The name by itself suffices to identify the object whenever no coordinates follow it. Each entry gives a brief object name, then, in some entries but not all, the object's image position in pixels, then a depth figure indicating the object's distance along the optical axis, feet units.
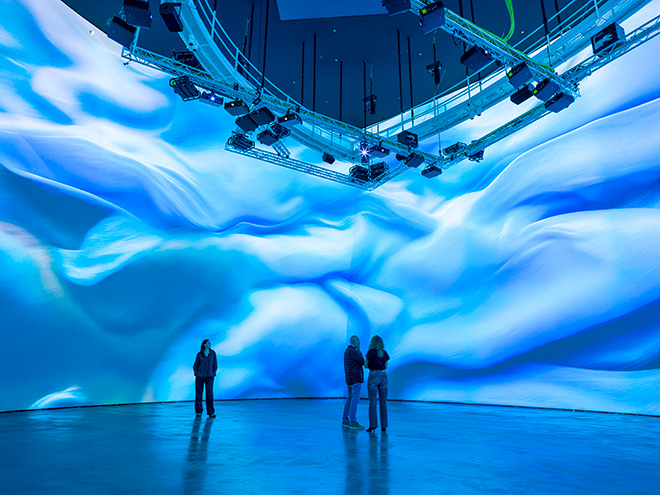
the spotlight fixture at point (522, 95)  29.22
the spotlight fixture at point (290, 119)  32.78
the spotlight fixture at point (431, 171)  39.24
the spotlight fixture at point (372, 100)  37.83
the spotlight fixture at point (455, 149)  38.72
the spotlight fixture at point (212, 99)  31.60
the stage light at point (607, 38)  25.23
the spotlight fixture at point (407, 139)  36.47
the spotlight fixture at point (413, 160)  37.65
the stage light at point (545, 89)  28.17
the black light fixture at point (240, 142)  36.20
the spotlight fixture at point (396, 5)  23.52
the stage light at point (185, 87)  29.50
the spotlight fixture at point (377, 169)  42.04
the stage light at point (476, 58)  27.07
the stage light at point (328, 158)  42.45
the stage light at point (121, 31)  25.25
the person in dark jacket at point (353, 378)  18.42
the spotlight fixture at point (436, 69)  32.81
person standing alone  22.26
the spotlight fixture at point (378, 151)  37.32
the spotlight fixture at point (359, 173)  42.45
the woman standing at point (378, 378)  17.33
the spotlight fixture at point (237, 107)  30.60
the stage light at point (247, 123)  31.58
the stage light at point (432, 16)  24.13
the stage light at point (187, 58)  28.71
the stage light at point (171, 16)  24.13
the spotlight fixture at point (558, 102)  28.99
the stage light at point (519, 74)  27.78
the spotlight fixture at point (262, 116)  31.35
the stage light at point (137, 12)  23.62
